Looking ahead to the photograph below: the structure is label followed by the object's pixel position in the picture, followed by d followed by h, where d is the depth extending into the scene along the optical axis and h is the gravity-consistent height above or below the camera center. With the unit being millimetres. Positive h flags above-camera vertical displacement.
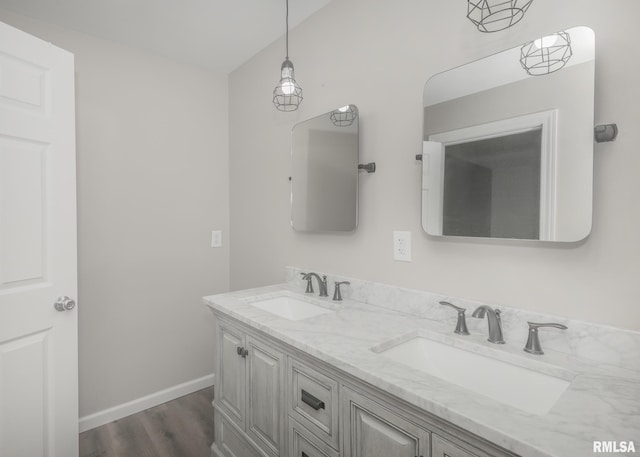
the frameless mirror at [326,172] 1728 +290
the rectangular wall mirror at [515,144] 1024 +281
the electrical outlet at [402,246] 1510 -105
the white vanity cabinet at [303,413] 830 -610
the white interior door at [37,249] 1396 -118
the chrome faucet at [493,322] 1141 -343
